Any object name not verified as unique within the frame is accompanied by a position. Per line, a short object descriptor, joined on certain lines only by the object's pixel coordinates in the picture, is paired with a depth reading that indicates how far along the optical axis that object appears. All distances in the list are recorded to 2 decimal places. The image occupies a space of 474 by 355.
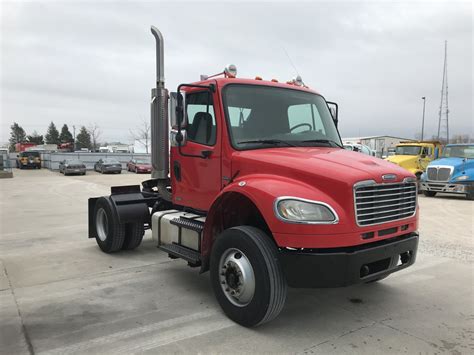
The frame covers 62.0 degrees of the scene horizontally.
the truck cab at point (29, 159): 39.84
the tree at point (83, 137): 105.85
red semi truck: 3.52
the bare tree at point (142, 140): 69.06
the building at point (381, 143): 48.69
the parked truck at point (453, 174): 15.35
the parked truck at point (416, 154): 19.34
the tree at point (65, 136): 107.94
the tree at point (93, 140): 94.00
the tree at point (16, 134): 115.31
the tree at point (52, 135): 109.54
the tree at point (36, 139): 108.31
